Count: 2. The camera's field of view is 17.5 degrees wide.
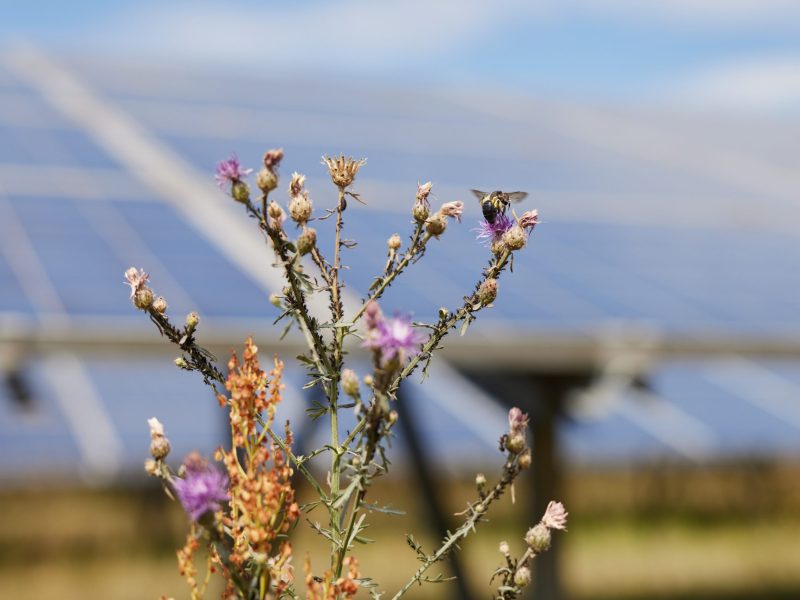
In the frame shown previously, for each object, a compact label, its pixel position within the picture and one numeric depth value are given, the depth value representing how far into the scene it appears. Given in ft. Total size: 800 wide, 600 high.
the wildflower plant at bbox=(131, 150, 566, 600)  3.12
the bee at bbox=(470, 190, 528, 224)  3.25
